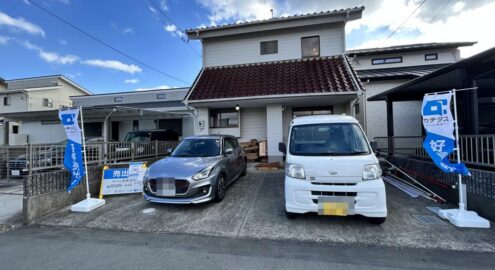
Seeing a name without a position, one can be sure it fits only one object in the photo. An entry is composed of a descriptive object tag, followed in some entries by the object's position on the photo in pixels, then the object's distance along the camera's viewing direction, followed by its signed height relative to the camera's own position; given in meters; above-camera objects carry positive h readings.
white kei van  3.30 -0.71
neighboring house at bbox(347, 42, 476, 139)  13.36 +5.20
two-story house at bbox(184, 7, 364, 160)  8.48 +2.68
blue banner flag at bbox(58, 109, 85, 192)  4.76 -0.18
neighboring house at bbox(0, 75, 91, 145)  17.23 +4.10
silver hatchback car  4.25 -0.75
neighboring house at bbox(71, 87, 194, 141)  15.88 +1.61
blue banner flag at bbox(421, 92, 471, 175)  3.68 +0.04
